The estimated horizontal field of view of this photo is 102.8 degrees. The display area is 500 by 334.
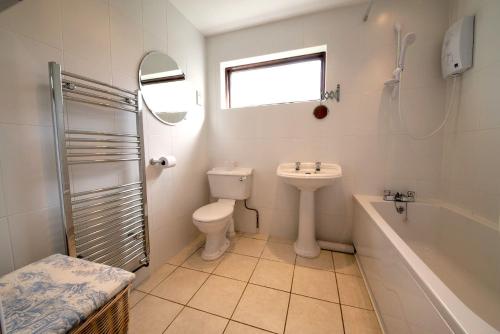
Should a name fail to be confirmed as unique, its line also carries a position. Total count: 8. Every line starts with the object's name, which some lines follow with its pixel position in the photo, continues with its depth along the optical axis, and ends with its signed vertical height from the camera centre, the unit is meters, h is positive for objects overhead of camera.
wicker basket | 0.68 -0.63
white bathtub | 0.66 -0.60
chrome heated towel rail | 0.95 -0.22
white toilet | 1.66 -0.52
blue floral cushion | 0.60 -0.50
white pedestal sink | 1.74 -0.54
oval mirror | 1.47 +0.52
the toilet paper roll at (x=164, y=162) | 1.54 -0.08
